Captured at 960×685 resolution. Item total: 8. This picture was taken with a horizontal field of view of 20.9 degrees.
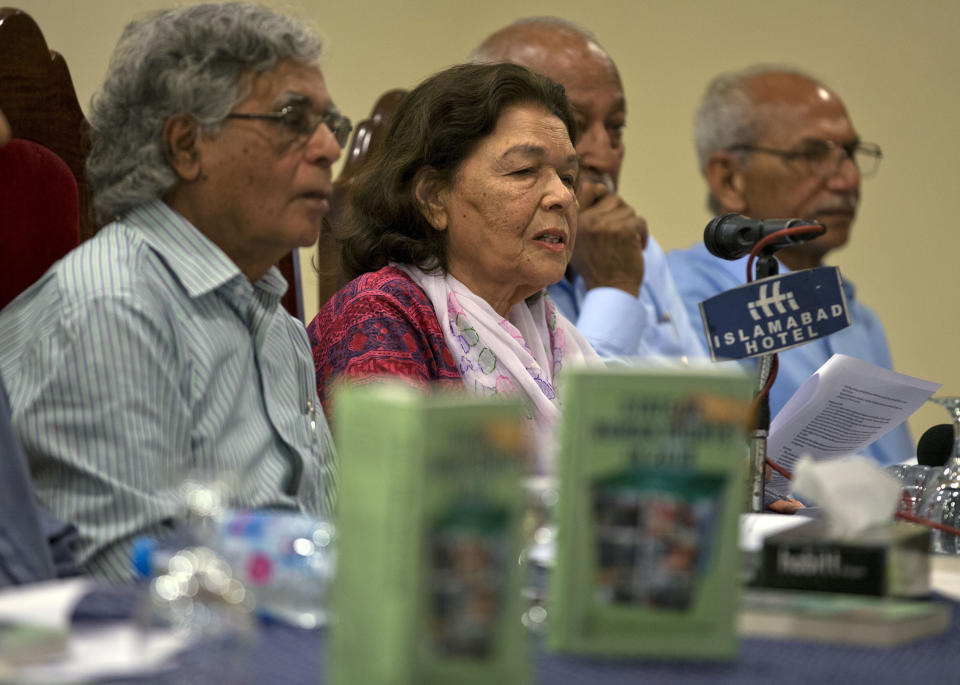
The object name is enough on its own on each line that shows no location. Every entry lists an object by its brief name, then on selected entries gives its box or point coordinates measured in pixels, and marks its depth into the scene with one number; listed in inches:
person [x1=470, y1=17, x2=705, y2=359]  197.9
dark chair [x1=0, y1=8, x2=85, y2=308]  127.6
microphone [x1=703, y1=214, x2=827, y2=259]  128.9
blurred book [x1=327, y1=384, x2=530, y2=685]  87.5
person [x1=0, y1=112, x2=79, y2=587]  105.4
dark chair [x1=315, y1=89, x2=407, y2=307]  173.8
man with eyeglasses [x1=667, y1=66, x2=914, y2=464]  233.2
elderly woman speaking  146.1
